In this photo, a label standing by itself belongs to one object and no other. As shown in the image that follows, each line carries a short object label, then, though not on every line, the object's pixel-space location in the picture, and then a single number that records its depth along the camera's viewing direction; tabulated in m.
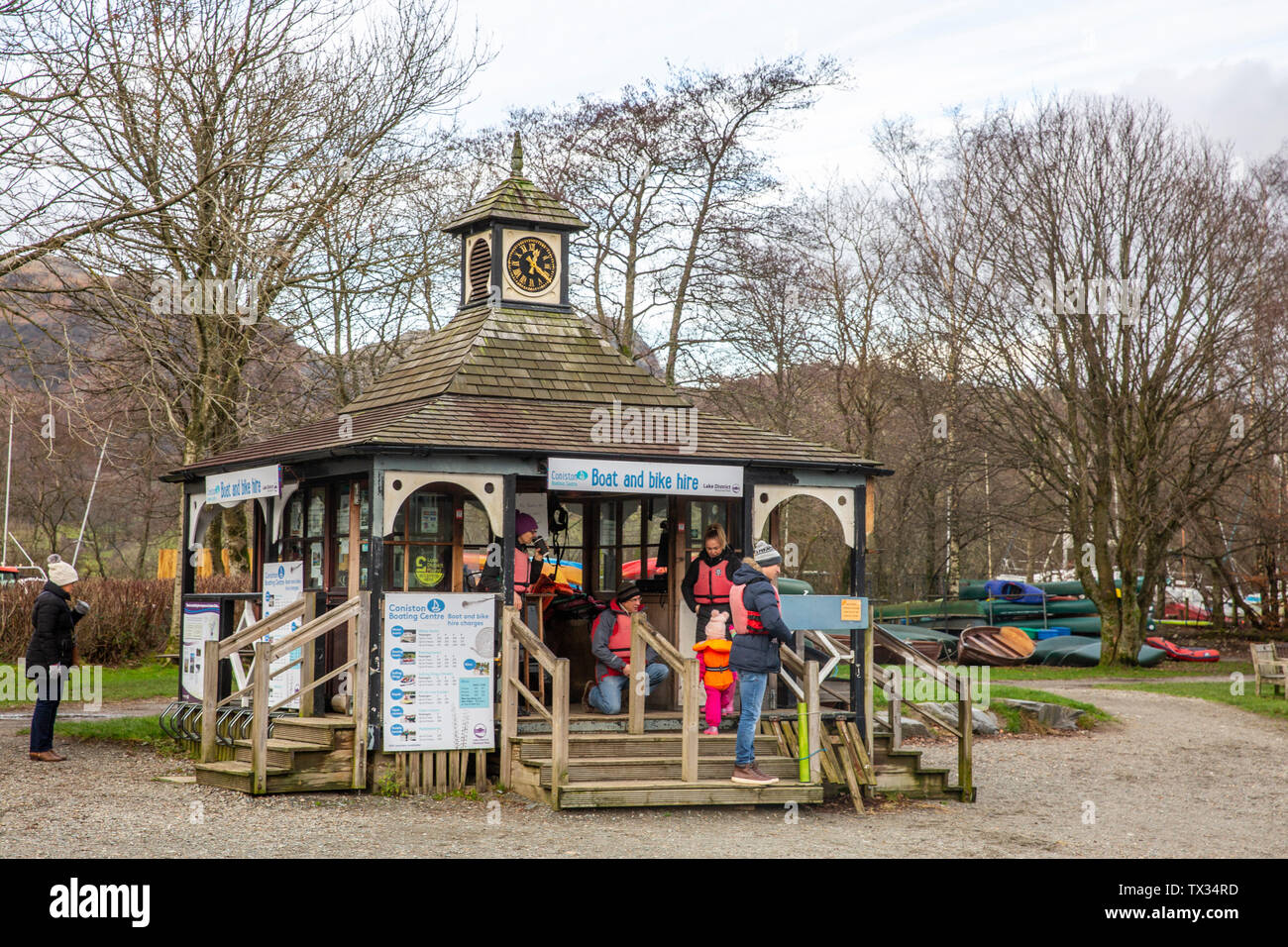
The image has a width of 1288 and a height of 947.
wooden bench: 23.73
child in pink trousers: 11.89
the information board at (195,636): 14.06
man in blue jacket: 11.16
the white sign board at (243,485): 12.66
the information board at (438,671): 11.70
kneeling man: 12.55
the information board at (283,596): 13.01
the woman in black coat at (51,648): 13.04
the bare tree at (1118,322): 28.64
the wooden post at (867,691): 13.34
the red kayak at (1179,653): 31.57
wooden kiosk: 11.63
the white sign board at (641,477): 12.16
